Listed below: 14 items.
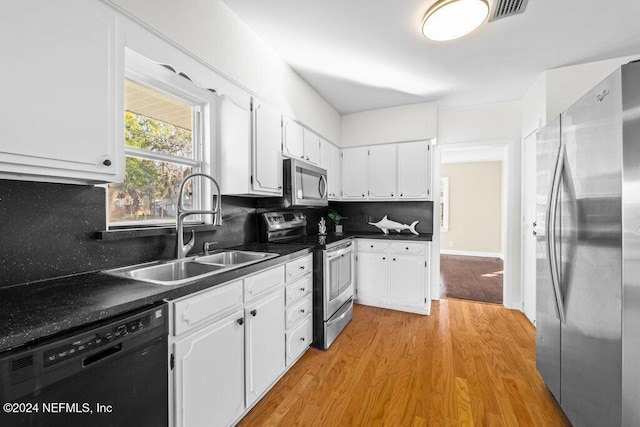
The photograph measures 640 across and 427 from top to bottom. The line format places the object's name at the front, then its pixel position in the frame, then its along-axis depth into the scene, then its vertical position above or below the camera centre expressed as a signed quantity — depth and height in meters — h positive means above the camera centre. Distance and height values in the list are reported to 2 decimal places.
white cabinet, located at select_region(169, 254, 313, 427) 1.18 -0.70
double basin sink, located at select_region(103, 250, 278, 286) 1.40 -0.32
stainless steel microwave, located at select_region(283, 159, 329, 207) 2.47 +0.28
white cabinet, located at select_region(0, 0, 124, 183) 0.92 +0.45
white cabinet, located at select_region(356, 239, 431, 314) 3.23 -0.75
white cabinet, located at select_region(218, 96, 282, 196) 2.03 +0.49
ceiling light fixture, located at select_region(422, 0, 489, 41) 1.73 +1.30
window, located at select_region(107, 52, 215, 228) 1.59 +0.45
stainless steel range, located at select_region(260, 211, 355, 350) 2.40 -0.54
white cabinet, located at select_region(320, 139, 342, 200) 3.42 +0.62
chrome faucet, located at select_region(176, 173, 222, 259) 1.71 -0.10
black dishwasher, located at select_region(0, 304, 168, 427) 0.71 -0.50
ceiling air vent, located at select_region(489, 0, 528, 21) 1.75 +1.34
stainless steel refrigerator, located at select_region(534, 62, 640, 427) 1.08 -0.19
